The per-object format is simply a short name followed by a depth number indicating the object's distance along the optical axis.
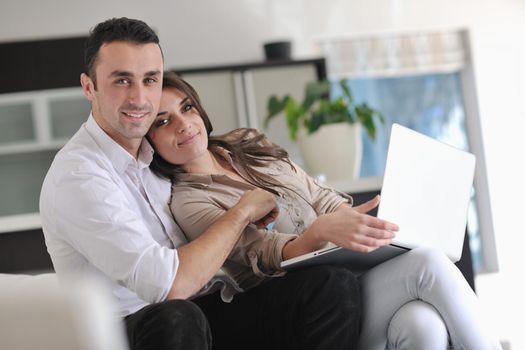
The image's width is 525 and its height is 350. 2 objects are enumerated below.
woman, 1.71
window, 6.52
